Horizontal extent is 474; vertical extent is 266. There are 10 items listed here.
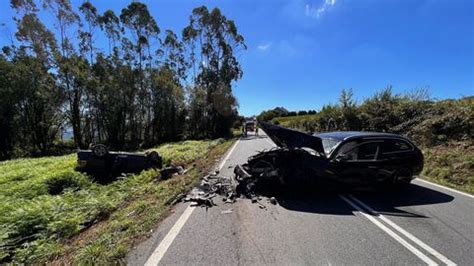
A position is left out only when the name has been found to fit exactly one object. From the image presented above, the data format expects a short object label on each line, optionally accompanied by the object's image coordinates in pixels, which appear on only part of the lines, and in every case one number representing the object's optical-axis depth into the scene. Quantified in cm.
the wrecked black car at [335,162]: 716
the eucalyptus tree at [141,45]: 3800
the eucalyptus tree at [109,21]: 3672
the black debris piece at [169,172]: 1088
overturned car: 1202
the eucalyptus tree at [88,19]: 3506
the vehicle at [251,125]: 4859
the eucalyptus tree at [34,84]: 3065
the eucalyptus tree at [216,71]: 4156
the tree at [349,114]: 2280
